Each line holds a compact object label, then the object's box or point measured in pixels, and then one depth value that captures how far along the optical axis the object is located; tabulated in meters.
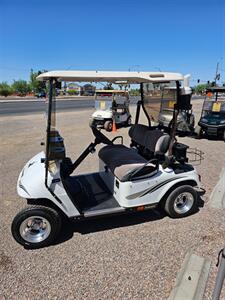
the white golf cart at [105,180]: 2.79
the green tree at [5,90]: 67.62
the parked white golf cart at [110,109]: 10.80
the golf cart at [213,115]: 8.75
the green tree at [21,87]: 85.99
